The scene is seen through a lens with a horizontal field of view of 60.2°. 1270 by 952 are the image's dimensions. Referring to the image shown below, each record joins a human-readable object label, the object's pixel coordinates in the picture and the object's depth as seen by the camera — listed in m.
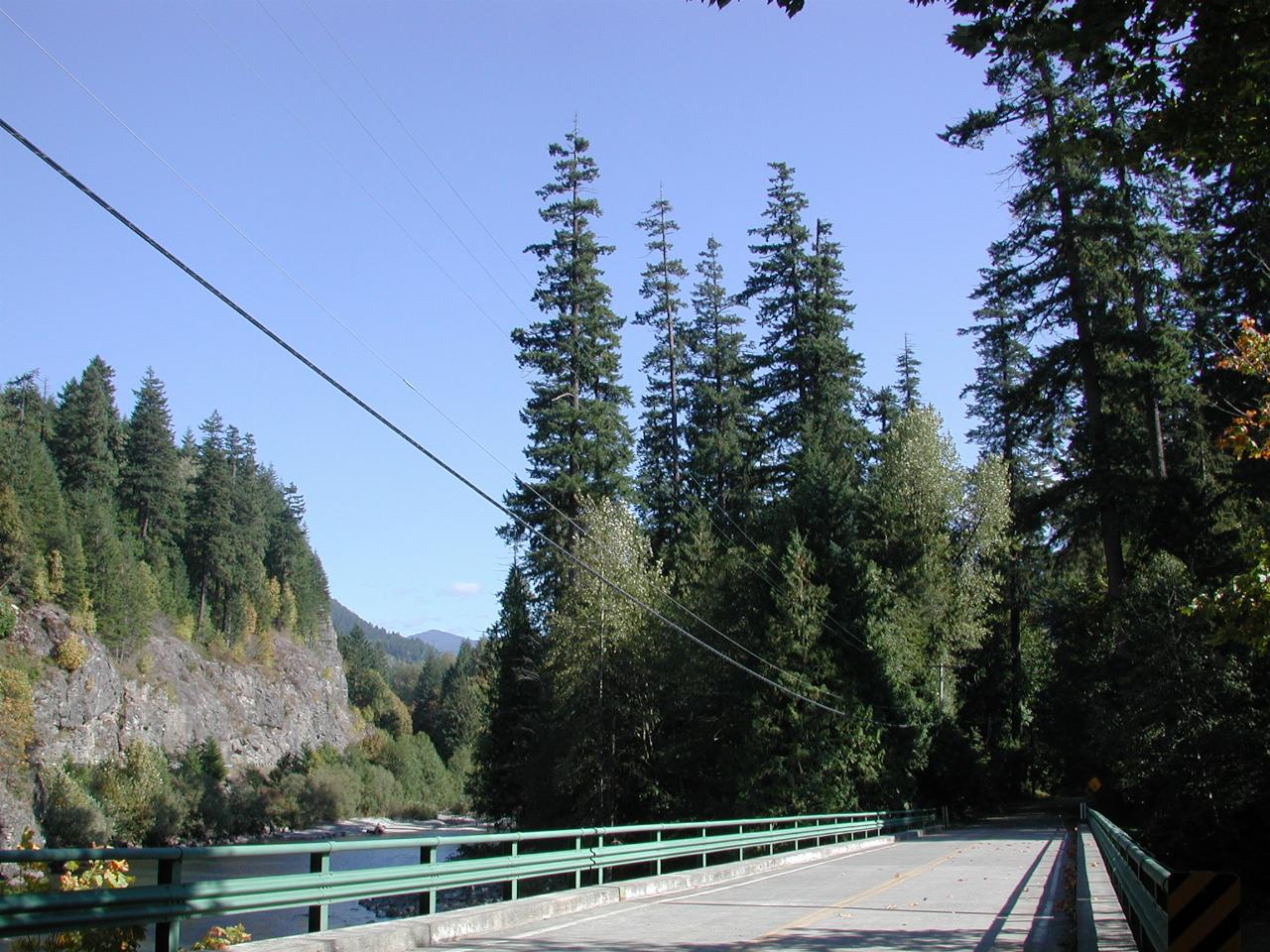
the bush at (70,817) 61.38
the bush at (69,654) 78.25
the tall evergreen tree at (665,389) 57.81
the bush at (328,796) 97.56
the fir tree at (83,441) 100.56
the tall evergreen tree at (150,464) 107.94
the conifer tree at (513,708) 47.84
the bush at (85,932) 10.78
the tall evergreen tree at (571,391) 47.19
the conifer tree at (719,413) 55.91
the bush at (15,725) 61.19
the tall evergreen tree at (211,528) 113.06
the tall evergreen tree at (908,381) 68.69
